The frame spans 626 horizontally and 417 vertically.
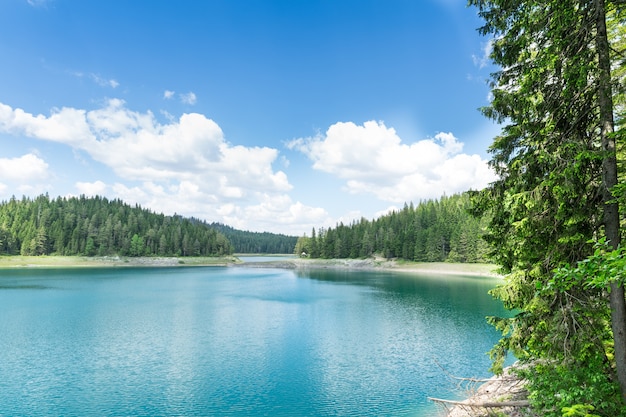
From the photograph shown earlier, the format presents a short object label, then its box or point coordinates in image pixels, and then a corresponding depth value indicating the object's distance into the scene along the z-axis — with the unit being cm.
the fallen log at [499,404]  988
